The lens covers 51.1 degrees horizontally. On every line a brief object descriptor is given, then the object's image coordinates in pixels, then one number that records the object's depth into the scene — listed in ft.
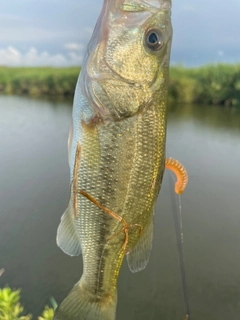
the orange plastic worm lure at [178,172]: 0.97
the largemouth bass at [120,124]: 0.74
